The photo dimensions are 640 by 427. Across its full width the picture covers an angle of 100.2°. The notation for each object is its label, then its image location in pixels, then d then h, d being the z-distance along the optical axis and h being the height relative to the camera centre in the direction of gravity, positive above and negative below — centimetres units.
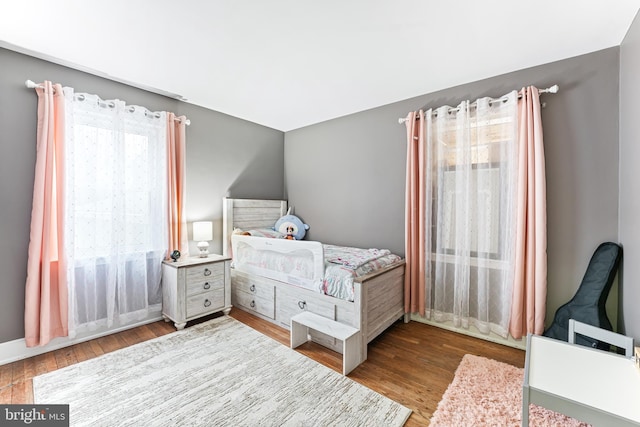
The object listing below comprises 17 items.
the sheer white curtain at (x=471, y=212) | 239 -4
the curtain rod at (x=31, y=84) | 215 +102
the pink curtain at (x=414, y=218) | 285 -10
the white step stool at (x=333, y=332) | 200 -98
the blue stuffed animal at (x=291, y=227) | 388 -27
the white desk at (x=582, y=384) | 101 -75
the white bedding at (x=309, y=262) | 234 -53
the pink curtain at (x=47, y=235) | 217 -21
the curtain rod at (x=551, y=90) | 213 +96
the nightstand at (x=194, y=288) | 271 -84
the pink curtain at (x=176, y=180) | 295 +33
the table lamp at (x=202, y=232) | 305 -26
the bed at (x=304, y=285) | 226 -74
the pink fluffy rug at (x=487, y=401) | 155 -123
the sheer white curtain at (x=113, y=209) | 239 +1
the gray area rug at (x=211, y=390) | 158 -123
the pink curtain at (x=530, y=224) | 219 -13
